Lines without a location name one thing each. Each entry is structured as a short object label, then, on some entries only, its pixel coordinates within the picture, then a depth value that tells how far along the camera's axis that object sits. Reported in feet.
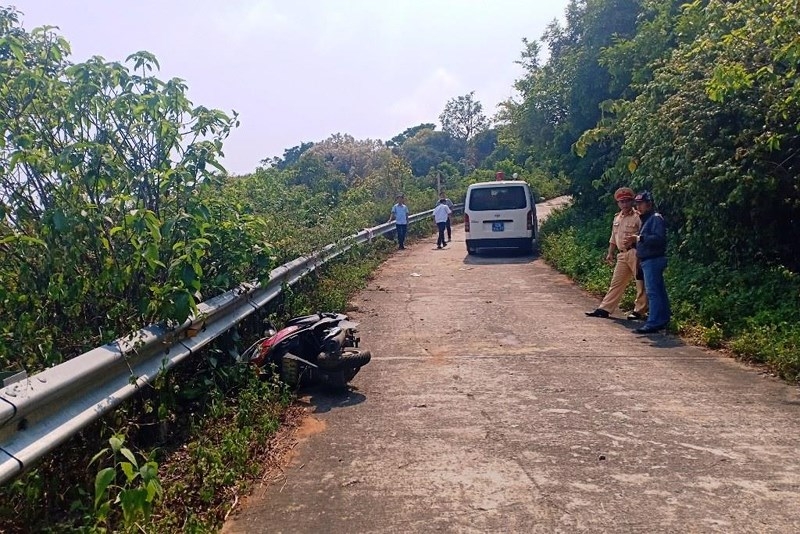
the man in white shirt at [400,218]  64.54
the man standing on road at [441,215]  66.85
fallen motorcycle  19.06
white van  56.39
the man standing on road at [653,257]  27.71
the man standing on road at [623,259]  30.86
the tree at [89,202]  14.70
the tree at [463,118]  218.59
